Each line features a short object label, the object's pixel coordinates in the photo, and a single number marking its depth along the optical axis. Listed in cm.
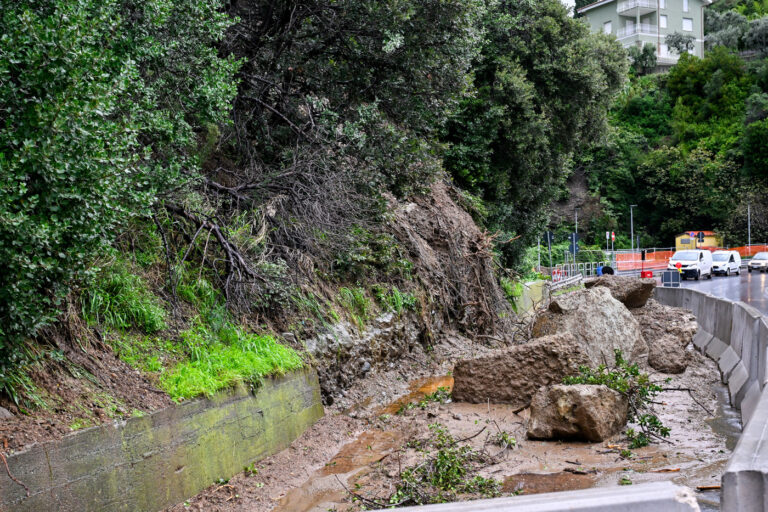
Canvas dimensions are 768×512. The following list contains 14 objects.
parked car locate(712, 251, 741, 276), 4338
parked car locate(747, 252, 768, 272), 4566
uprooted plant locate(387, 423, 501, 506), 554
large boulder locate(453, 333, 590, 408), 858
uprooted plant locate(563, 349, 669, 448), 690
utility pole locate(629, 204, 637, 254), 6419
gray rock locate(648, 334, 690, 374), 1035
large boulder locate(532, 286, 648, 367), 1045
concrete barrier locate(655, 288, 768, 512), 228
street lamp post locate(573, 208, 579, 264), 6578
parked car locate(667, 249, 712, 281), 3959
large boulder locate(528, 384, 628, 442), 685
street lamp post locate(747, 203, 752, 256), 5812
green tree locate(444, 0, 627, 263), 1897
